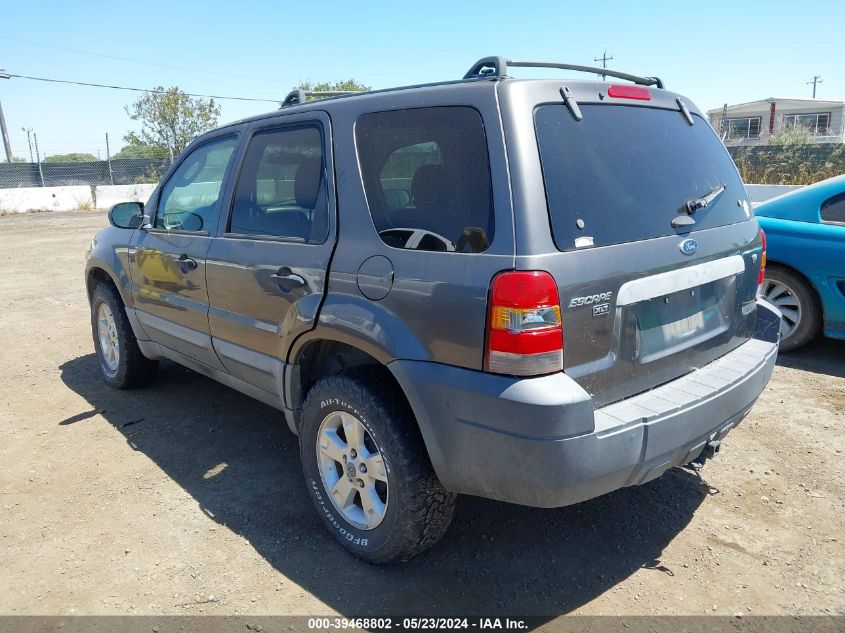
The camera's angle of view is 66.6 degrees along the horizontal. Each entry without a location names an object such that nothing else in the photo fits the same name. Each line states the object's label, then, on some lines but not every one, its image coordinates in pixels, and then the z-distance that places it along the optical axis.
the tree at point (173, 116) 46.97
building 42.09
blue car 5.05
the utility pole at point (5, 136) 33.12
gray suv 2.23
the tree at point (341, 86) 52.77
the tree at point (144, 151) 46.41
